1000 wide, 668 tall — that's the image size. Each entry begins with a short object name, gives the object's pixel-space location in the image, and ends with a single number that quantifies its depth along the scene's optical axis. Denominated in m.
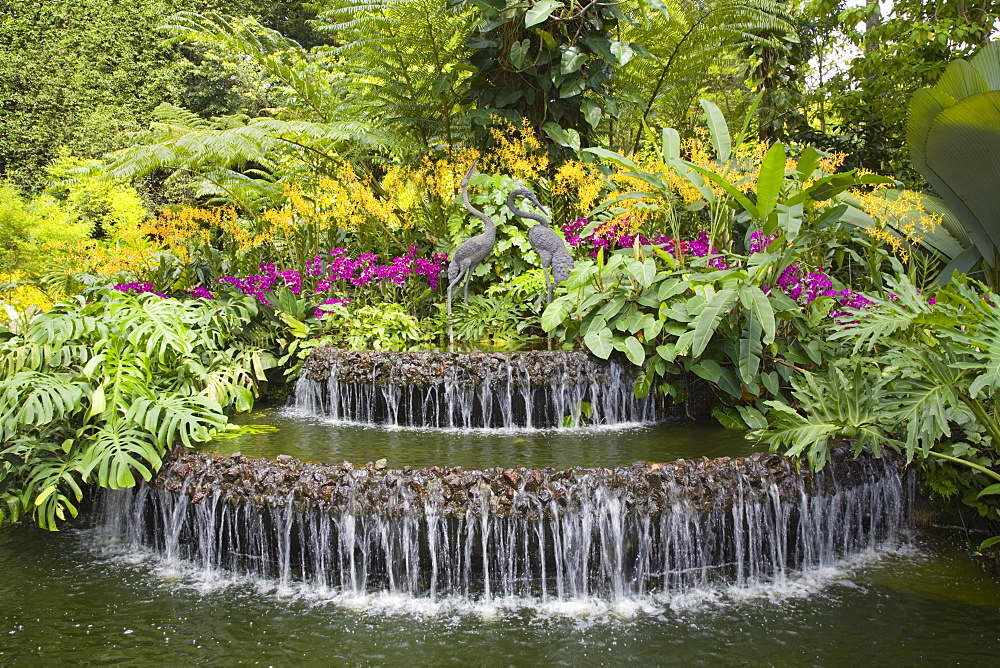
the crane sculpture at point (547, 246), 5.57
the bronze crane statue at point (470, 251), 5.62
